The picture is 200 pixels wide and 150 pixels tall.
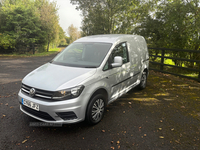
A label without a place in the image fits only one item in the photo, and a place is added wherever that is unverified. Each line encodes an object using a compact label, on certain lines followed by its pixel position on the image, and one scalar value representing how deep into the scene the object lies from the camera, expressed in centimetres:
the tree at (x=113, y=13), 1544
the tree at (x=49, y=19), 2512
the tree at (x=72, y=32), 6016
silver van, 291
